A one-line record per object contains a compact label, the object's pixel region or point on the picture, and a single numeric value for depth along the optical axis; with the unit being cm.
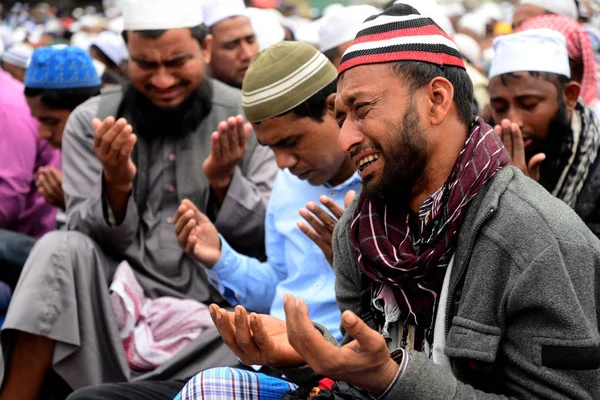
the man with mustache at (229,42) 592
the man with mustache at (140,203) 377
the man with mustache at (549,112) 367
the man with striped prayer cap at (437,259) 211
